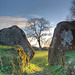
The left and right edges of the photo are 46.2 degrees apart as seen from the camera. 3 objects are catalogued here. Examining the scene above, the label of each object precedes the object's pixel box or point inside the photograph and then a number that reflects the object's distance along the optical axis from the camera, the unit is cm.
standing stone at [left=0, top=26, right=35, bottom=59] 912
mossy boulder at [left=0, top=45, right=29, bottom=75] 527
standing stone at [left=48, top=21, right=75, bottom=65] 884
